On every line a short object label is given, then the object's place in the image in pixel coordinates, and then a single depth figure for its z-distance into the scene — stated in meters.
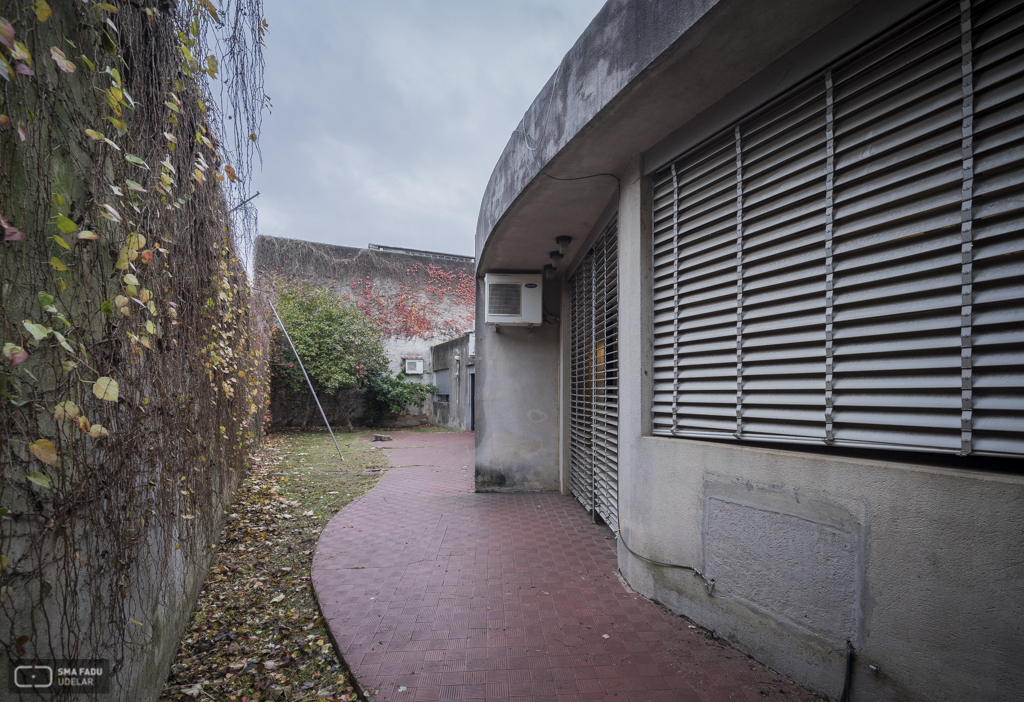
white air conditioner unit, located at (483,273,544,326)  6.30
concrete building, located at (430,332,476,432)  15.02
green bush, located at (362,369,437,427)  15.60
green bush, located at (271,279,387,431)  14.18
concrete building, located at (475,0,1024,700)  1.77
